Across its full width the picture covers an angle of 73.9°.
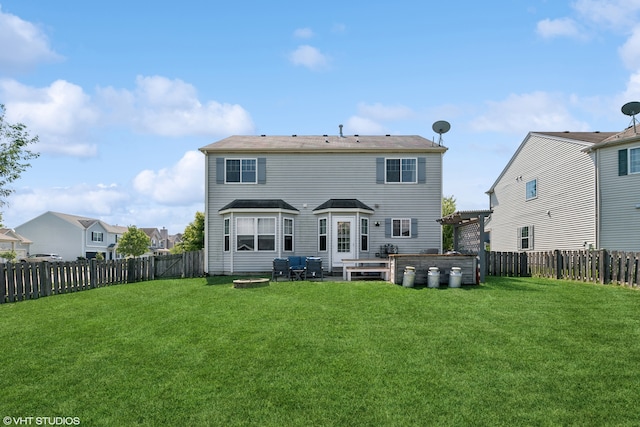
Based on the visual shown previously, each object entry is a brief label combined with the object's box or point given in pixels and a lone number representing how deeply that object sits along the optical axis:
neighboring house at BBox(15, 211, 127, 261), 56.56
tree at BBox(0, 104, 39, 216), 17.11
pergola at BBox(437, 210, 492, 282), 13.75
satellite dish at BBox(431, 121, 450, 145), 19.86
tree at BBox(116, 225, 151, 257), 55.72
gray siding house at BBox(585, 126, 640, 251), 17.38
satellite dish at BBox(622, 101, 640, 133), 19.37
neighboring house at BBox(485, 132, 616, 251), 19.11
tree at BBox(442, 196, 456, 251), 34.88
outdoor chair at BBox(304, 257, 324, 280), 15.95
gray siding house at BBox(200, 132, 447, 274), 19.05
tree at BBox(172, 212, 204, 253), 35.59
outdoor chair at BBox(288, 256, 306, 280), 15.84
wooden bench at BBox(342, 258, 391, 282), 15.06
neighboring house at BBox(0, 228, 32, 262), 47.62
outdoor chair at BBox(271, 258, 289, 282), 16.02
